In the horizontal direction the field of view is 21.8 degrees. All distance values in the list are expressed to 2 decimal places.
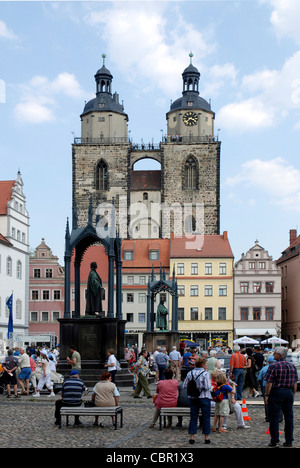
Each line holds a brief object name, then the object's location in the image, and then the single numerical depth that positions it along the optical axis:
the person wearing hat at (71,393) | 14.32
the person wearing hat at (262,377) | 17.03
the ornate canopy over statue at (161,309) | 38.31
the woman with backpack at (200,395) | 12.16
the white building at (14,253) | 58.06
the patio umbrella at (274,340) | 41.56
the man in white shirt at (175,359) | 26.00
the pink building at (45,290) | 70.06
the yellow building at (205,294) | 69.12
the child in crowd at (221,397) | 13.71
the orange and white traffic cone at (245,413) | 15.04
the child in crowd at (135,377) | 22.05
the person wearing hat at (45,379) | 21.97
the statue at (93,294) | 24.47
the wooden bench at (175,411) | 13.79
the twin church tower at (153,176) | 80.94
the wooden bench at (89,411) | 13.62
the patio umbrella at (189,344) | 43.47
